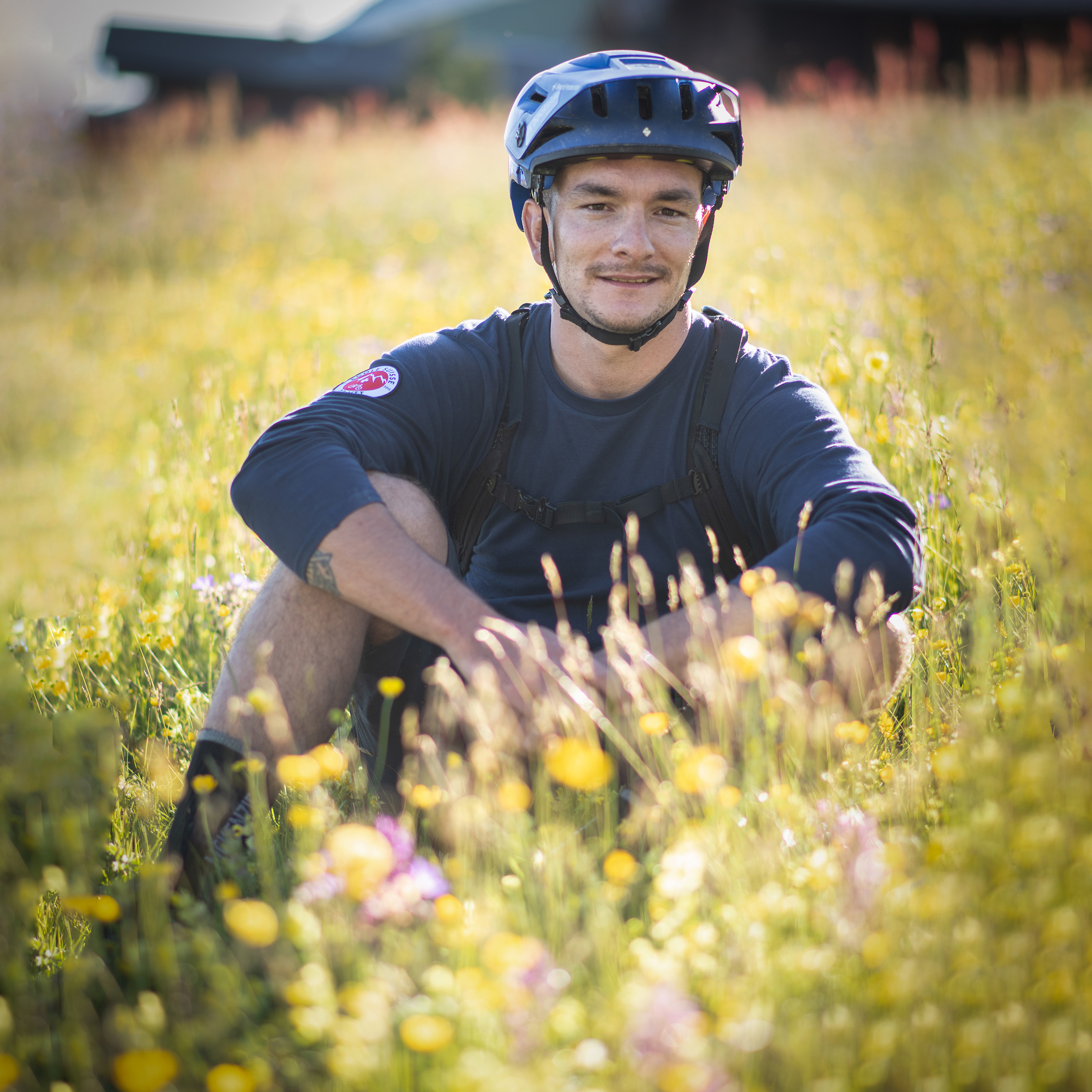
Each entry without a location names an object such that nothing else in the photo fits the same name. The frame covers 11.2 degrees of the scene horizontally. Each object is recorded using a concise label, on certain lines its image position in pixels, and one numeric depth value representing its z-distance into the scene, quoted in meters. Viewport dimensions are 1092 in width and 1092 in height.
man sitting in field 4.54
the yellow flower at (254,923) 3.92
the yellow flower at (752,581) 4.47
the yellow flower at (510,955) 4.17
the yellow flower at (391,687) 4.43
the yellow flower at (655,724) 4.42
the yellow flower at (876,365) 4.79
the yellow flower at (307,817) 4.34
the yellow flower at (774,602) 4.37
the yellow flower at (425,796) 4.39
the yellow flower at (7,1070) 4.17
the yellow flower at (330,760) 4.38
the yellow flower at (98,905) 4.37
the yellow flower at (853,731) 4.45
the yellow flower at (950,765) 4.37
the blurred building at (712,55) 17.66
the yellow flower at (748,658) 4.35
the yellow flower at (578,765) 4.32
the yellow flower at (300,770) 4.36
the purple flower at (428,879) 4.34
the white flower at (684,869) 4.33
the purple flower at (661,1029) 3.94
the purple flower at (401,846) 4.37
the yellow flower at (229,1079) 4.21
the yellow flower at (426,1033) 3.93
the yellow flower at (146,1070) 4.02
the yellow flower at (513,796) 4.34
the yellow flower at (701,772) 4.34
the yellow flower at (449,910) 4.35
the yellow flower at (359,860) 4.14
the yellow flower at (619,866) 4.34
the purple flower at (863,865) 4.33
